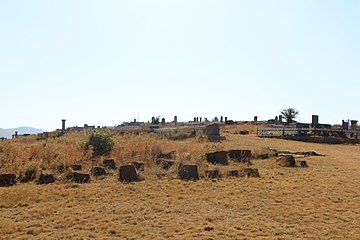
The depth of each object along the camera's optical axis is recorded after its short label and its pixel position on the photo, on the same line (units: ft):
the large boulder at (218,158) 47.34
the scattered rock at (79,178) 36.79
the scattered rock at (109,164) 43.11
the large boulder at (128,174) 37.60
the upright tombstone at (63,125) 108.06
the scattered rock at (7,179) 35.78
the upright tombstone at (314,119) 108.58
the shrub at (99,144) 55.26
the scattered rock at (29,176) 37.81
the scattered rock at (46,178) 36.50
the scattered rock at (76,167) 40.96
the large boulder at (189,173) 38.83
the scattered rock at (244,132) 99.92
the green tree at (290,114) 128.98
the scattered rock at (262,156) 52.92
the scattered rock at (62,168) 41.09
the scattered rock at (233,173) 39.92
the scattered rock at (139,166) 41.53
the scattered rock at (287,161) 46.52
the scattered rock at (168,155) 48.26
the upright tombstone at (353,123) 111.09
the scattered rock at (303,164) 46.33
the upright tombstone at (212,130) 78.81
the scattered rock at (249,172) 39.91
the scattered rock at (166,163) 43.40
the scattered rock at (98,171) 39.73
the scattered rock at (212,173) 39.37
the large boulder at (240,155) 49.39
